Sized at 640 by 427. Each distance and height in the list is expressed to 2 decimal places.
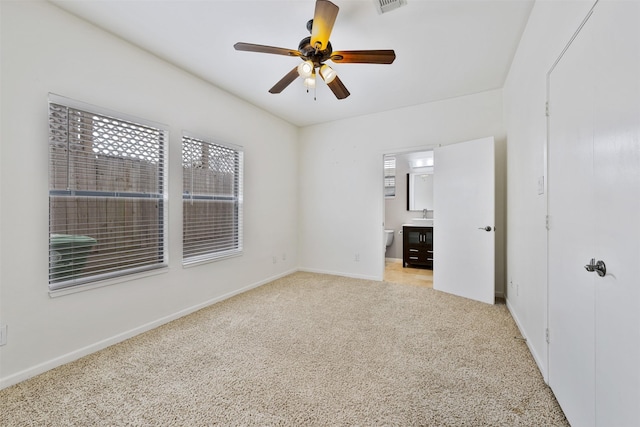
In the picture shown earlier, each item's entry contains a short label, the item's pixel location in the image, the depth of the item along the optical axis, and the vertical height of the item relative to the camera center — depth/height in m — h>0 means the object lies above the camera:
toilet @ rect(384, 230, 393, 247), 5.51 -0.53
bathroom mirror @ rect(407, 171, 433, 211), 5.42 +0.47
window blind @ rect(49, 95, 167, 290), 1.93 +0.16
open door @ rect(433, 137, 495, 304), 3.09 -0.09
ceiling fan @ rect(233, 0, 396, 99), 1.76 +1.24
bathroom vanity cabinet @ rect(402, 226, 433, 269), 4.79 -0.65
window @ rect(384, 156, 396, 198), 5.82 +0.75
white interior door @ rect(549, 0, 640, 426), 0.86 -0.03
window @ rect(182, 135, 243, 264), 2.86 +0.17
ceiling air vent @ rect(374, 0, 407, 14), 1.84 +1.53
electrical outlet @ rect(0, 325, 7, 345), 1.65 -0.79
